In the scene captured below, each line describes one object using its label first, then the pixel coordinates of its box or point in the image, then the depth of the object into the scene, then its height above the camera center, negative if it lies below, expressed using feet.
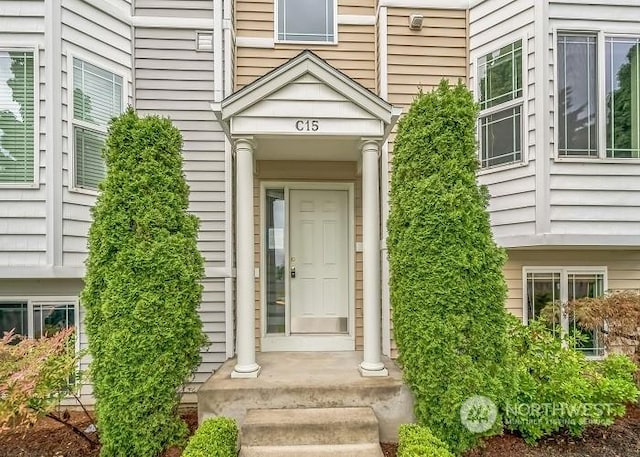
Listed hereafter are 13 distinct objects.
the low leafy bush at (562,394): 11.07 -4.73
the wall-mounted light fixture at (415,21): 15.53 +8.70
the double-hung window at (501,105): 14.49 +5.03
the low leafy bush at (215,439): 9.33 -5.25
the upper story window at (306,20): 16.67 +9.38
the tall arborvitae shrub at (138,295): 10.33 -1.71
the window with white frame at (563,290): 15.38 -2.29
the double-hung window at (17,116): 12.84 +3.99
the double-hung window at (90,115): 13.55 +4.40
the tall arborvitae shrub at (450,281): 10.64 -1.34
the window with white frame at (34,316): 13.98 -3.02
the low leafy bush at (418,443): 9.22 -5.29
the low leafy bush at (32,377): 9.90 -3.86
